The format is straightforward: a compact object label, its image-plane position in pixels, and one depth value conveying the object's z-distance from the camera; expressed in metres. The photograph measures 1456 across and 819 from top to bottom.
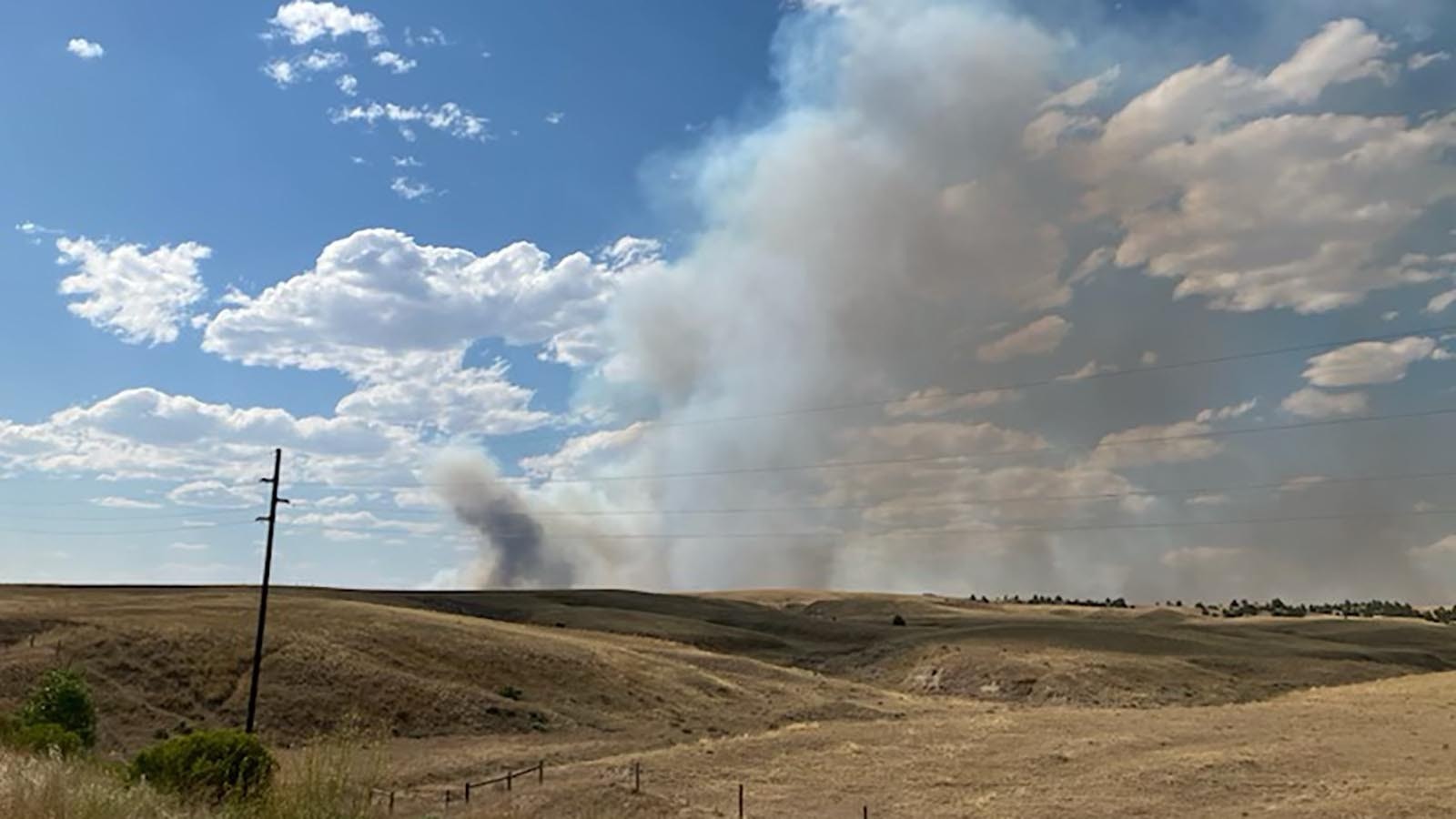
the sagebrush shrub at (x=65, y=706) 36.34
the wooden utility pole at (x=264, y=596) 44.34
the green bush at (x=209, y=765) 17.59
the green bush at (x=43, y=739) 24.21
